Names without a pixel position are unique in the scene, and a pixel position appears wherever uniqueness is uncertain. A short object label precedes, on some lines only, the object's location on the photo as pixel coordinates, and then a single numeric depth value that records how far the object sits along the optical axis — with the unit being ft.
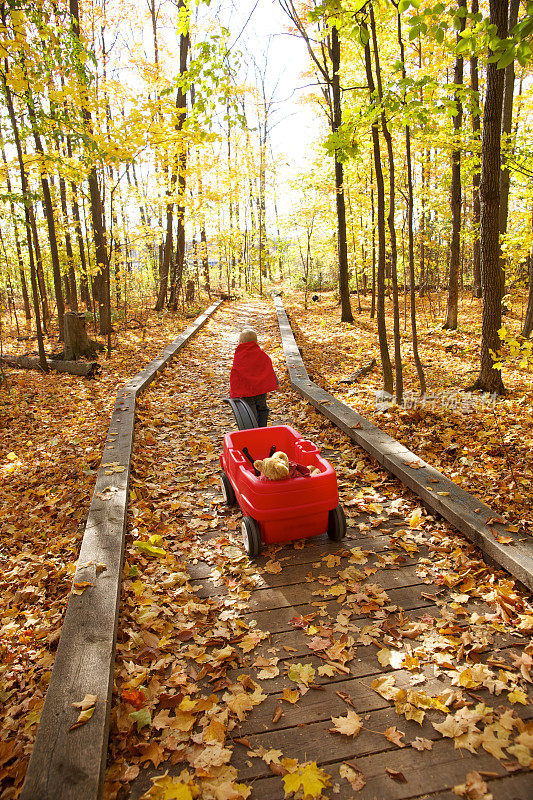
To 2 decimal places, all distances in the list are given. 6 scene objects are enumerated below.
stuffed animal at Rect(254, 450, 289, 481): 11.14
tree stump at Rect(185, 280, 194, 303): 67.82
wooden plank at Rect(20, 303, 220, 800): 5.96
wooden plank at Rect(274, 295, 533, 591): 9.83
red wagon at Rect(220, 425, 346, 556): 10.96
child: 15.78
